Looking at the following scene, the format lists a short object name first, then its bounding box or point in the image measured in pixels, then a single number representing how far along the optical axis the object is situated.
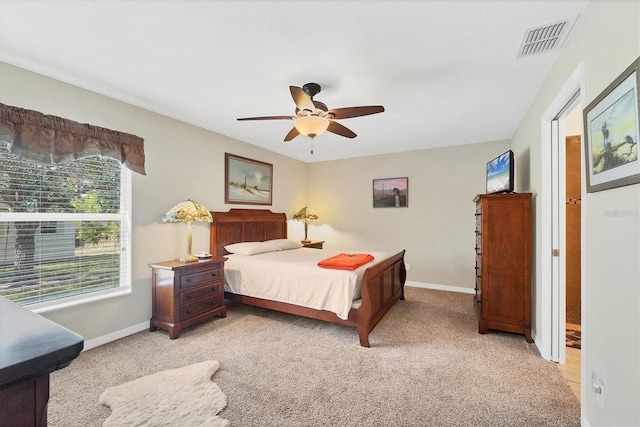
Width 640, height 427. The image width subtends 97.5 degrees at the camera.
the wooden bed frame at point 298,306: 2.77
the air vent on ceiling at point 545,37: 1.79
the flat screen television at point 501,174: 2.88
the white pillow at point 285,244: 4.44
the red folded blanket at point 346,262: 2.96
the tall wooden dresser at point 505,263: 2.79
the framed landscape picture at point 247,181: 4.21
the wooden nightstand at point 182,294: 2.92
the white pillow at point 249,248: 3.87
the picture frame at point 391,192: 5.10
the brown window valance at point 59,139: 2.24
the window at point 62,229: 2.31
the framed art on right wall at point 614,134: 1.18
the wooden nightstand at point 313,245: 5.28
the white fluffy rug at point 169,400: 1.72
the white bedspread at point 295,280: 2.85
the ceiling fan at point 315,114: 2.40
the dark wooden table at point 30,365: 0.64
